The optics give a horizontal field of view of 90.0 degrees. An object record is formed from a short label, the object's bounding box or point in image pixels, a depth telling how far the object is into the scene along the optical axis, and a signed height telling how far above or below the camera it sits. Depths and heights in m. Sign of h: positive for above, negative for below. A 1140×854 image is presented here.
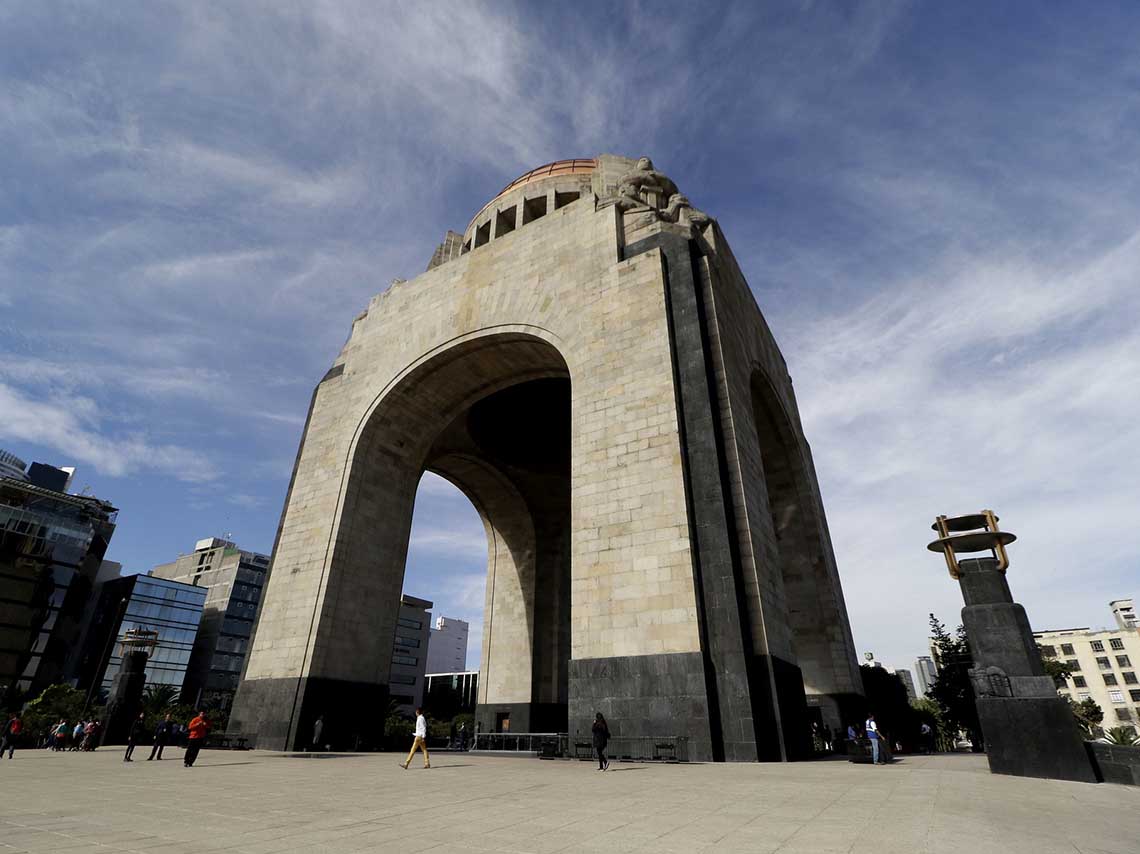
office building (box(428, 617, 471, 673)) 115.00 +12.85
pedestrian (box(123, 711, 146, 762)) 12.85 -0.59
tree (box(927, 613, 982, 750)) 29.11 +1.29
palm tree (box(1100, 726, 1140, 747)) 22.03 -0.71
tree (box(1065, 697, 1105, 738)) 37.69 +0.02
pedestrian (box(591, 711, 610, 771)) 10.12 -0.35
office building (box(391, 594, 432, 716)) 80.25 +7.97
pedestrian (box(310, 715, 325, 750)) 15.90 -0.41
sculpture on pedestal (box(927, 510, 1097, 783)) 8.75 +0.57
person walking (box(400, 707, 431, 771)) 10.72 -0.35
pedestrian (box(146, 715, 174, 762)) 13.82 -0.49
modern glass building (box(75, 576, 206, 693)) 63.28 +9.83
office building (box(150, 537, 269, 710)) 71.50 +12.59
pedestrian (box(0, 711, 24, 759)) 16.07 -0.42
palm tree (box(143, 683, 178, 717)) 44.28 +1.15
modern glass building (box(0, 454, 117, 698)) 56.84 +12.97
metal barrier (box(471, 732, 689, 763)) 11.20 -0.61
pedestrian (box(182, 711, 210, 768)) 11.31 -0.39
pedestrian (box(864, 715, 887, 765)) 12.11 -0.42
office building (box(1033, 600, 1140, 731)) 63.56 +4.88
